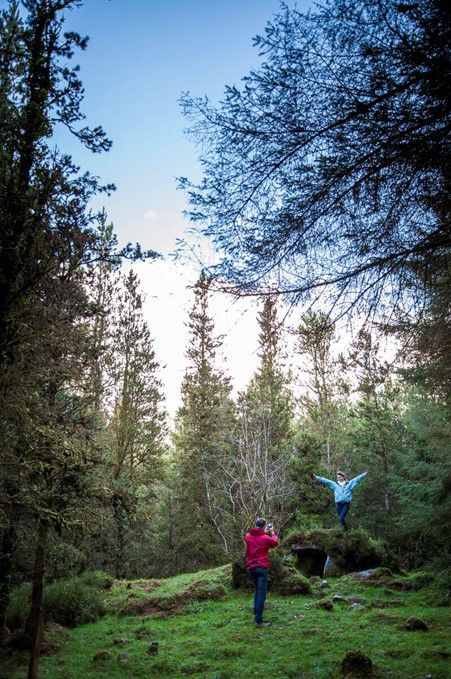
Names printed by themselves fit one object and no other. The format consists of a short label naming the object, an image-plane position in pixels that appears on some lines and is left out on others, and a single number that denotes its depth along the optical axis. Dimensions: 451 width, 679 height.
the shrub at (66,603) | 8.71
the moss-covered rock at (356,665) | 4.98
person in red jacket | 7.48
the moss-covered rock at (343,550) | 11.05
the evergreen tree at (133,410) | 16.28
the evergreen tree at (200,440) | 19.20
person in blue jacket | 11.39
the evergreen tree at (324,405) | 21.55
